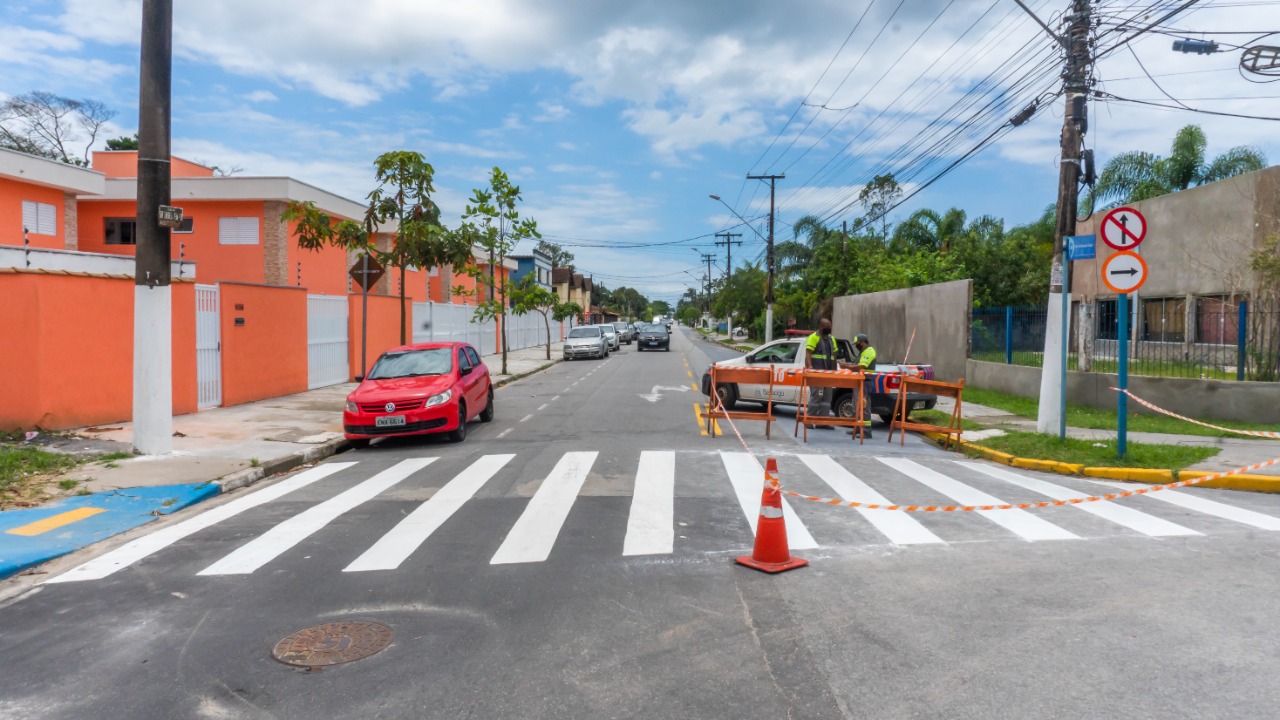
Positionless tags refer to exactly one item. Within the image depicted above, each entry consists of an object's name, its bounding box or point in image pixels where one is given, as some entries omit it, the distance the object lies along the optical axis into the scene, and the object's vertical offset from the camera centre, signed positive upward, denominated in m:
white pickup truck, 14.45 -1.04
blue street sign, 11.67 +1.19
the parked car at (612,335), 49.47 -0.42
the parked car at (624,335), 64.61 -0.55
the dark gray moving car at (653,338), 50.79 -0.59
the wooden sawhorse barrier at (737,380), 13.86 -0.86
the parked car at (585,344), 39.97 -0.78
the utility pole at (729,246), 82.18 +8.17
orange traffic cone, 6.19 -1.55
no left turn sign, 10.30 +1.27
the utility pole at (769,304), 44.83 +1.35
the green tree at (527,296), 28.63 +1.07
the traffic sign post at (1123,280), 10.31 +0.64
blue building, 76.02 +5.70
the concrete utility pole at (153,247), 10.84 +0.98
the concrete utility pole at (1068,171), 12.60 +2.42
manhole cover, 4.63 -1.81
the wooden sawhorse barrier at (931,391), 12.83 -0.97
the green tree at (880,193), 47.12 +7.77
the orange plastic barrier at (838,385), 13.16 -0.86
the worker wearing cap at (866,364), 13.75 -0.55
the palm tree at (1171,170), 27.94 +5.44
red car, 12.55 -1.06
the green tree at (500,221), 24.88 +3.20
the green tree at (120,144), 48.78 +10.33
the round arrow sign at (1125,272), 10.30 +0.74
